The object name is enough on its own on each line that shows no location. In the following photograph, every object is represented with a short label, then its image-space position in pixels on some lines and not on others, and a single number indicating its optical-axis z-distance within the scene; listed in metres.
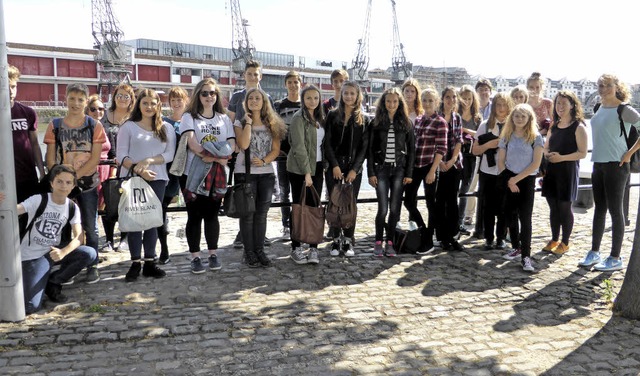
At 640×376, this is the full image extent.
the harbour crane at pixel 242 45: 90.06
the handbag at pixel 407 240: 6.03
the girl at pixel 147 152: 4.97
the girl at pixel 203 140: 5.16
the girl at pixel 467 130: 6.79
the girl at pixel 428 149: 5.91
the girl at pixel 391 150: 5.75
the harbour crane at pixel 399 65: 100.06
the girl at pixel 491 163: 6.14
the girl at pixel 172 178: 5.67
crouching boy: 4.32
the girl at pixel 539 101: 6.88
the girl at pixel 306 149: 5.58
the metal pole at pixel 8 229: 3.90
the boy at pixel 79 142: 4.88
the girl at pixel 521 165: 5.58
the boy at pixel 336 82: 6.58
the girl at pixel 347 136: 5.68
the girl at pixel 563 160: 5.80
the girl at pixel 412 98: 6.13
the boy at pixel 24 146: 4.59
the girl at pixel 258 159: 5.40
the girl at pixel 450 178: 6.12
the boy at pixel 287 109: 6.33
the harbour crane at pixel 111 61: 68.19
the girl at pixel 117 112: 5.75
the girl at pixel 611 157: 5.41
